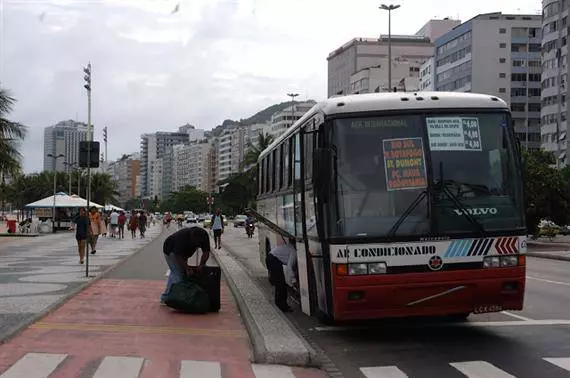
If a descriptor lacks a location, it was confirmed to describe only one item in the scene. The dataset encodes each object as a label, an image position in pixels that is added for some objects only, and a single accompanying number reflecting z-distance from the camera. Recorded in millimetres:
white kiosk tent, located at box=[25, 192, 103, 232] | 47812
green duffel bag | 10555
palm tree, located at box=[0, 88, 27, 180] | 28359
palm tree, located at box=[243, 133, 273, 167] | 68250
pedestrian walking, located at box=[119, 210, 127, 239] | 40156
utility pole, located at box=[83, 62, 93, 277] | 15548
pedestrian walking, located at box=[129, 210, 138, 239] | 41956
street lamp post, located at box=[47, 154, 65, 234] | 47500
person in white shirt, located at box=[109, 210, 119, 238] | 40688
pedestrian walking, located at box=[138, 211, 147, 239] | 41669
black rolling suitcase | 10703
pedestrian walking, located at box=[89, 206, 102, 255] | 24594
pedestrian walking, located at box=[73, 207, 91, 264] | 19414
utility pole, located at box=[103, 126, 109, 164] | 66600
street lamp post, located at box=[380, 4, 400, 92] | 48188
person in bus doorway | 11258
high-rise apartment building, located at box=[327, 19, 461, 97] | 143375
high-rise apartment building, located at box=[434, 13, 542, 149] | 105625
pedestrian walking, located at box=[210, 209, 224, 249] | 29531
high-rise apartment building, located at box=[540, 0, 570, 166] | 84938
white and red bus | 8039
